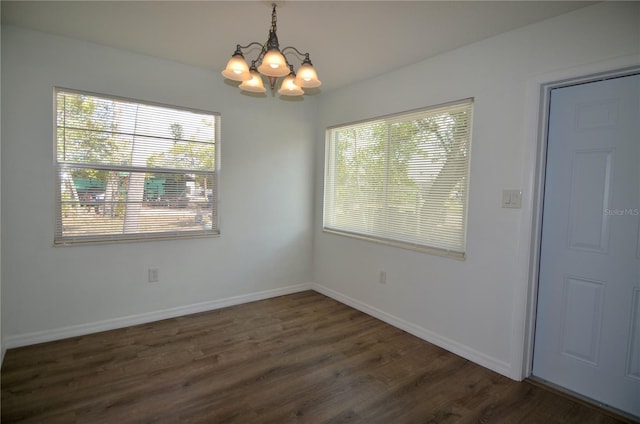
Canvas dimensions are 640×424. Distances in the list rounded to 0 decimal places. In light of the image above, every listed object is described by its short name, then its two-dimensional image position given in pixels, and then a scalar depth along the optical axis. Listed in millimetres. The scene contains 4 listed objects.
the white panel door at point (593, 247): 1960
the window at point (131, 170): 2756
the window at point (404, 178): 2758
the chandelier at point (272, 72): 1839
